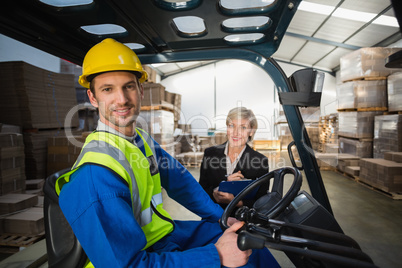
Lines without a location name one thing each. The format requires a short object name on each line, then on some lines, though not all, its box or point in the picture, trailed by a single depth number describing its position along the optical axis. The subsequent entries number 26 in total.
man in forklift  0.96
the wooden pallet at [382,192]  4.84
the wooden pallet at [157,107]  6.18
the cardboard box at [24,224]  2.89
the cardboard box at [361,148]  6.55
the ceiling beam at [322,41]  10.86
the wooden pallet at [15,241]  2.80
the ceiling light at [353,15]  8.13
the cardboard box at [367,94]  6.25
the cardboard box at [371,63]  6.12
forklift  1.09
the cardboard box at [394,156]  5.05
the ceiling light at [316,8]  8.39
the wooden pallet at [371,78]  6.19
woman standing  2.68
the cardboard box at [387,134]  5.30
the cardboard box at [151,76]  7.14
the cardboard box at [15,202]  3.03
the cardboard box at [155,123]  6.10
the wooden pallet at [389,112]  5.88
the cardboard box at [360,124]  6.38
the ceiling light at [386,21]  7.98
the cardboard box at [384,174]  4.84
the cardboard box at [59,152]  4.95
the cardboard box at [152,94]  6.23
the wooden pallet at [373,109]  6.20
